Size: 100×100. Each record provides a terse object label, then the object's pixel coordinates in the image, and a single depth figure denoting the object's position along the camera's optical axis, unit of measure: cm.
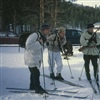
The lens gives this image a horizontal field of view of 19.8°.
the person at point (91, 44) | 847
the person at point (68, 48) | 1677
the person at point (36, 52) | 673
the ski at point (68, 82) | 832
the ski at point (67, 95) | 667
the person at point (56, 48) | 897
